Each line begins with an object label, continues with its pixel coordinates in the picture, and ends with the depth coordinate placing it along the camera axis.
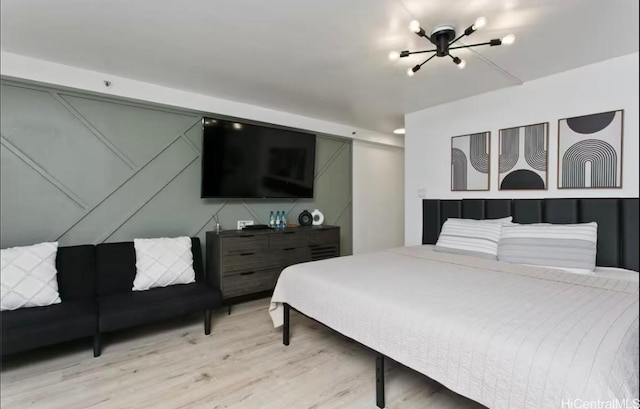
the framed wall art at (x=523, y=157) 2.82
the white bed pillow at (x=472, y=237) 2.74
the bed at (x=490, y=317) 1.09
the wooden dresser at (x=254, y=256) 3.15
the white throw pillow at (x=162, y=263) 2.74
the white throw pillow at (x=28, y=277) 2.14
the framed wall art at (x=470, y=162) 3.29
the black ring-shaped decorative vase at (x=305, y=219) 4.19
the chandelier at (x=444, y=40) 1.97
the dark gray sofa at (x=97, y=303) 2.04
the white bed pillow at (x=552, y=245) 2.17
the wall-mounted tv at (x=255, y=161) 3.35
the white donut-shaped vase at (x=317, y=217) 4.29
